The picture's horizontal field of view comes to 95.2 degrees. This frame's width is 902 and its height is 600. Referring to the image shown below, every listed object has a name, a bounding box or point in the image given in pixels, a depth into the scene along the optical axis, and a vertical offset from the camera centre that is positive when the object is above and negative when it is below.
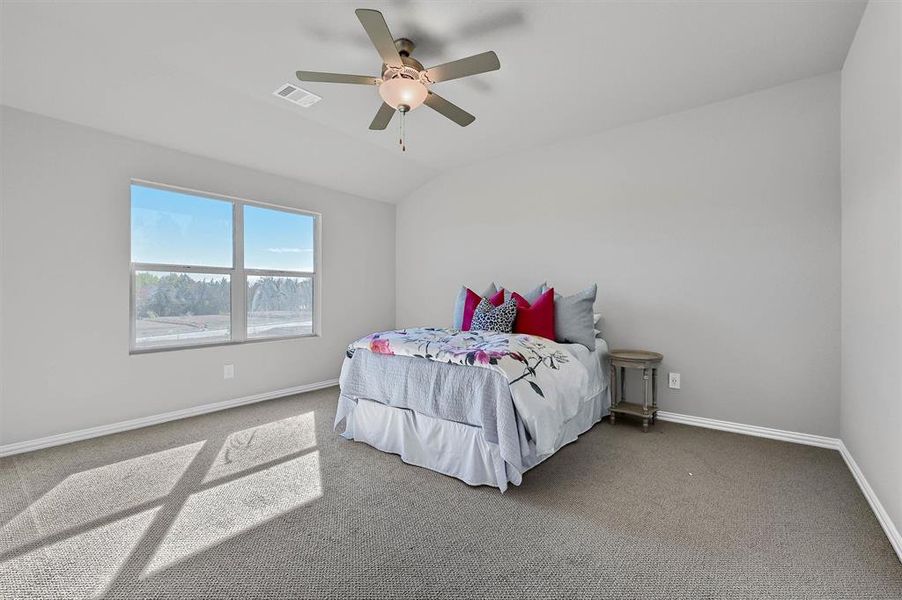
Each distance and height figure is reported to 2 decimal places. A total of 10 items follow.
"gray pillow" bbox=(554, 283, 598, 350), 3.24 -0.15
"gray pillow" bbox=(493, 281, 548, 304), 3.75 +0.07
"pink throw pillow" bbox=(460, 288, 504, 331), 3.65 -0.02
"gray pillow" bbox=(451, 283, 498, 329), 3.78 -0.05
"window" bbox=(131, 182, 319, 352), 3.42 +0.29
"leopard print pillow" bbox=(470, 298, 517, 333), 3.27 -0.14
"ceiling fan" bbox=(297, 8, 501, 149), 2.03 +1.22
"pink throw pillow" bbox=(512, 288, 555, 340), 3.24 -0.14
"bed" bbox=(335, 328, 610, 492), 2.22 -0.60
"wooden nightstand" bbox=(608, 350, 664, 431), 3.16 -0.61
